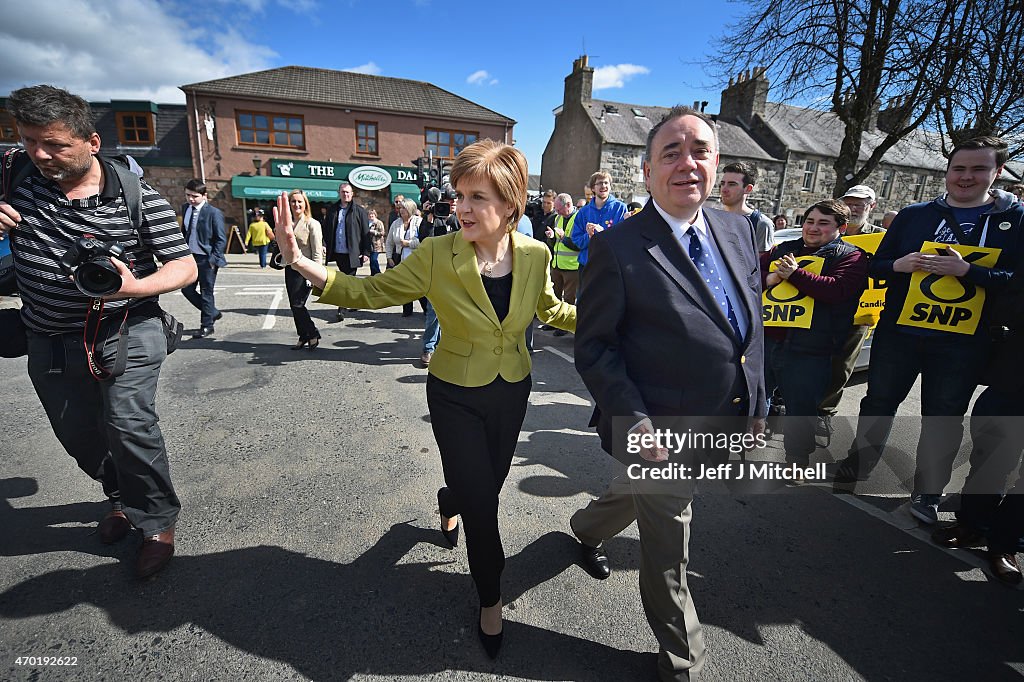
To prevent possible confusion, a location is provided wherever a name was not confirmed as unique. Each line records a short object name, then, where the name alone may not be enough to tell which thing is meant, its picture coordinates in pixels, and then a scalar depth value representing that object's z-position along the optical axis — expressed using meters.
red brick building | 21.66
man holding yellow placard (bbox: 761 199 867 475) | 3.36
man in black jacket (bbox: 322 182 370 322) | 7.59
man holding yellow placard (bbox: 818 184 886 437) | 3.92
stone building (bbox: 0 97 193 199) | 21.73
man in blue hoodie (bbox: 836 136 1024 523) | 2.72
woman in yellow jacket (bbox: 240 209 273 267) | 14.92
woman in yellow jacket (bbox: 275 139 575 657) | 1.98
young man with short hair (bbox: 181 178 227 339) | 6.91
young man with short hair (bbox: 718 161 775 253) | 4.07
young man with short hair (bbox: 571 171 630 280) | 6.30
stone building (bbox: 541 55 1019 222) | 26.55
